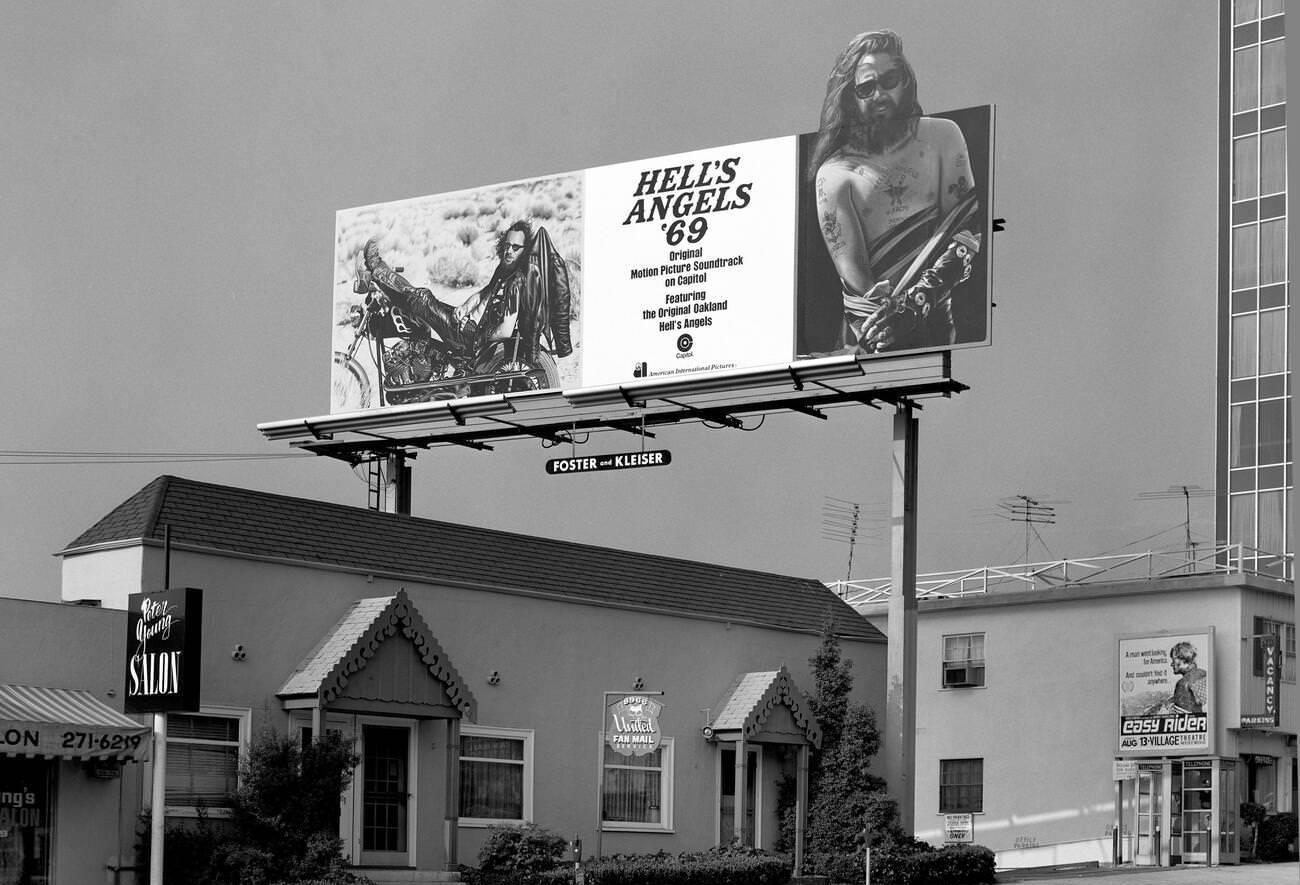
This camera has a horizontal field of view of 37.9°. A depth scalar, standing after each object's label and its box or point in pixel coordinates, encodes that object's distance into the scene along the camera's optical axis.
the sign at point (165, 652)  21.25
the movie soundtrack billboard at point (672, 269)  32.31
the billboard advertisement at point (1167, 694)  40.31
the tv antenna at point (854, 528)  55.50
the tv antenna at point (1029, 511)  50.97
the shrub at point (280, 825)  24.78
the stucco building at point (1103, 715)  40.22
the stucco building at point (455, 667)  26.22
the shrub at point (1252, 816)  40.25
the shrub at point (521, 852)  27.83
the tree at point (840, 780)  31.86
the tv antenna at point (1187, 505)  47.73
